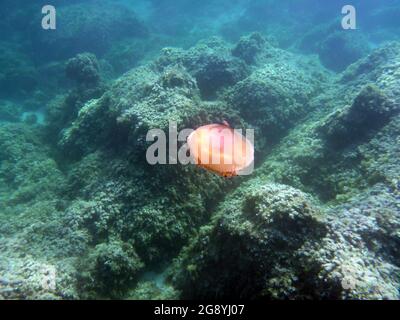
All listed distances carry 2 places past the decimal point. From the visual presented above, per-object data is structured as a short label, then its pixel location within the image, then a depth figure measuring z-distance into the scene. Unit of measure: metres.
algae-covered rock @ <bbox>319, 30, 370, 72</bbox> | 16.27
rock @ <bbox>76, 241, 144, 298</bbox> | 4.62
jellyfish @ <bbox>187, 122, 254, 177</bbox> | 2.59
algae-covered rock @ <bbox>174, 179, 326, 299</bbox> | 3.79
